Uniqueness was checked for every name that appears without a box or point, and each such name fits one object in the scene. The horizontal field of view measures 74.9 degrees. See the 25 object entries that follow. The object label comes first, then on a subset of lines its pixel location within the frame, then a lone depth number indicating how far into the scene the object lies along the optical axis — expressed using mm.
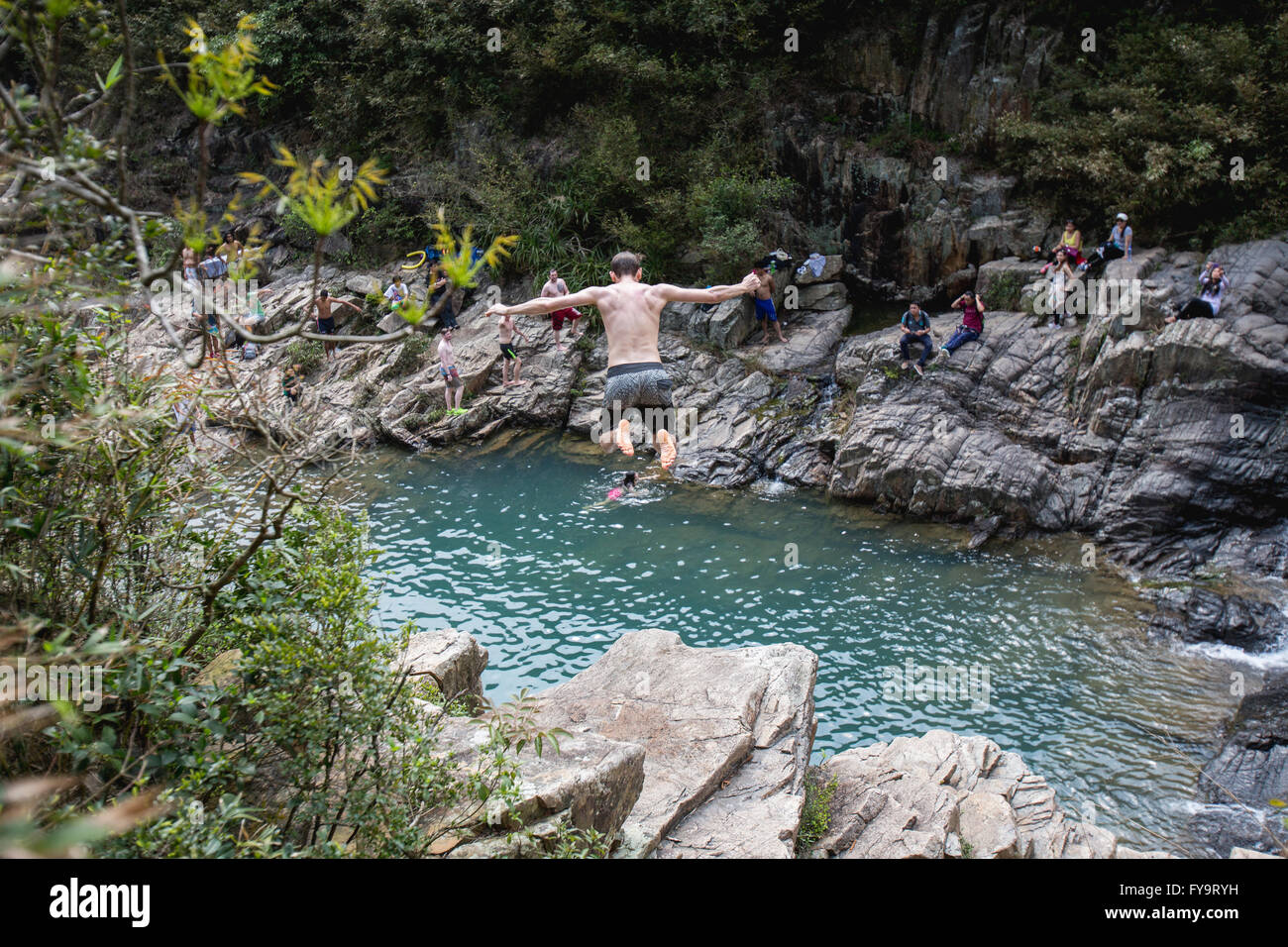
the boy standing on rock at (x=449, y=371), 17359
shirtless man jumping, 7426
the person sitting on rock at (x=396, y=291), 18105
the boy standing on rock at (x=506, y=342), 17609
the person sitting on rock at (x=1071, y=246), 14773
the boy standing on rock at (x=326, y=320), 18719
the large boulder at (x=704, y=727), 5617
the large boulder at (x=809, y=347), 16766
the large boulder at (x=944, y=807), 6227
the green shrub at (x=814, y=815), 6184
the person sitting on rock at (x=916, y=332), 14812
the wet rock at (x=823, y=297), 18031
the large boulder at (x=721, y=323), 17453
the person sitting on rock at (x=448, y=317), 19875
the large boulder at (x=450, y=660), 6910
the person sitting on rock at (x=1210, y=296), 12586
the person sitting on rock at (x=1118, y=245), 14391
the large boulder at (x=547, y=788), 4410
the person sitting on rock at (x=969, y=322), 14727
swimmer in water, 14633
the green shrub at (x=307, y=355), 19453
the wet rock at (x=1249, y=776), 7598
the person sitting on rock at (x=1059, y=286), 14438
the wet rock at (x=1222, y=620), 10258
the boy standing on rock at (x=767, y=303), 17219
